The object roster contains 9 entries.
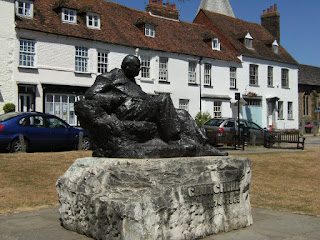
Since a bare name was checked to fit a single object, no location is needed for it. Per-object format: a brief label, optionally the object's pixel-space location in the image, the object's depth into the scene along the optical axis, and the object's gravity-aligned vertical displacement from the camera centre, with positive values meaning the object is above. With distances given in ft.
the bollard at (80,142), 53.78 -1.87
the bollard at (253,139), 71.67 -2.11
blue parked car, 48.65 -0.57
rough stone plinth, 15.51 -2.80
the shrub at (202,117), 92.86 +2.24
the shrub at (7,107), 69.83 +3.41
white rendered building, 74.49 +14.71
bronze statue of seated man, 18.06 +0.23
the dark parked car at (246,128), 71.26 -0.25
